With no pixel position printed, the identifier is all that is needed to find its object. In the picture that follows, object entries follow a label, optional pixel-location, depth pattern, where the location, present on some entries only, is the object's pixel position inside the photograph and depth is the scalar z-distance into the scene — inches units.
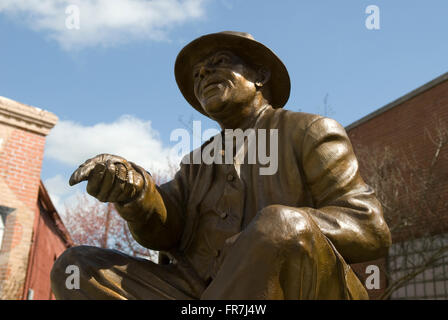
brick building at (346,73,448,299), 436.5
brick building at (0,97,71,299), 369.1
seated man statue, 63.1
